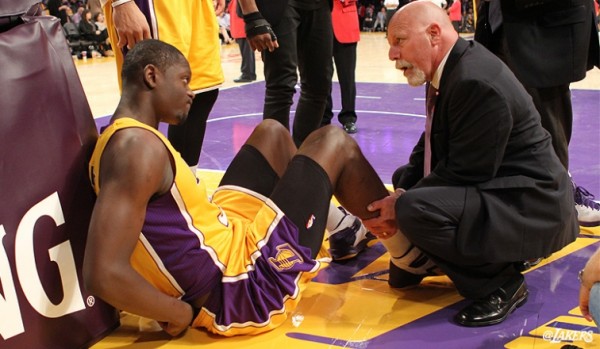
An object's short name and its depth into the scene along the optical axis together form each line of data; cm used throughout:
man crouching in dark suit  270
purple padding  238
